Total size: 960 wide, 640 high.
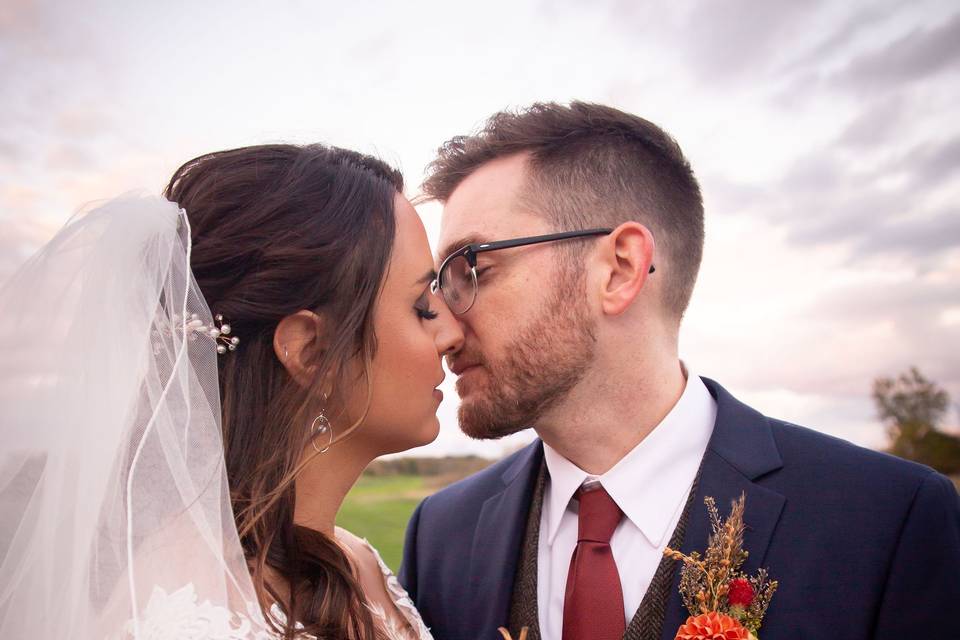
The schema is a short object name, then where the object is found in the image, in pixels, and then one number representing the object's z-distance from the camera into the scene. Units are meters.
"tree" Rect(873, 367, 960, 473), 33.41
